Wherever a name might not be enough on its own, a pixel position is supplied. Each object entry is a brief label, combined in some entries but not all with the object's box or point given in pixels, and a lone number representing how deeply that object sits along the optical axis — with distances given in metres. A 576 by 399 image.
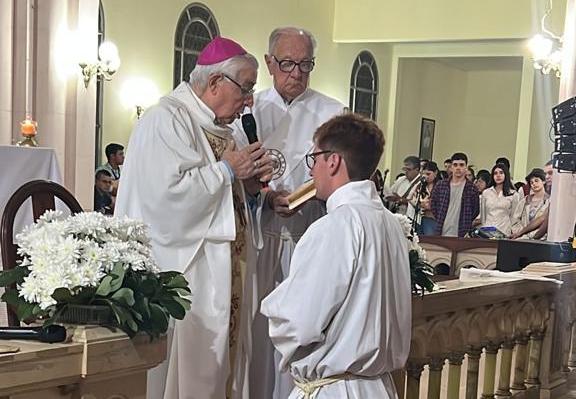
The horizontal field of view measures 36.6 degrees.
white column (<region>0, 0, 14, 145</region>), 8.64
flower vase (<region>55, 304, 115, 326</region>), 2.26
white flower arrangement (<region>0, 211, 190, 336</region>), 2.24
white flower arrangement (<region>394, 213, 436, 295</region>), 3.43
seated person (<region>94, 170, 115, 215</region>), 10.17
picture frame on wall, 21.33
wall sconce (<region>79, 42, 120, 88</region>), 10.38
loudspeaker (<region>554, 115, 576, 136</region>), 7.24
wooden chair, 3.00
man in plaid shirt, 10.71
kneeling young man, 2.49
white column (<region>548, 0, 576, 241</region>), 8.51
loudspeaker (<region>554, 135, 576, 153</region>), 7.30
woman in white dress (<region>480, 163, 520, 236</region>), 11.27
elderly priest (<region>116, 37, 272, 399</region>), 3.33
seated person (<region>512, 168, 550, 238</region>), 10.67
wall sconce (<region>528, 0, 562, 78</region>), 13.20
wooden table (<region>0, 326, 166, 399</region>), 2.04
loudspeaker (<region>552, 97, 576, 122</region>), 7.16
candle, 6.21
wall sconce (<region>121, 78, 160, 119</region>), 13.28
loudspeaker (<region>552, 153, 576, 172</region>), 7.50
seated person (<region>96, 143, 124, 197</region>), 10.73
